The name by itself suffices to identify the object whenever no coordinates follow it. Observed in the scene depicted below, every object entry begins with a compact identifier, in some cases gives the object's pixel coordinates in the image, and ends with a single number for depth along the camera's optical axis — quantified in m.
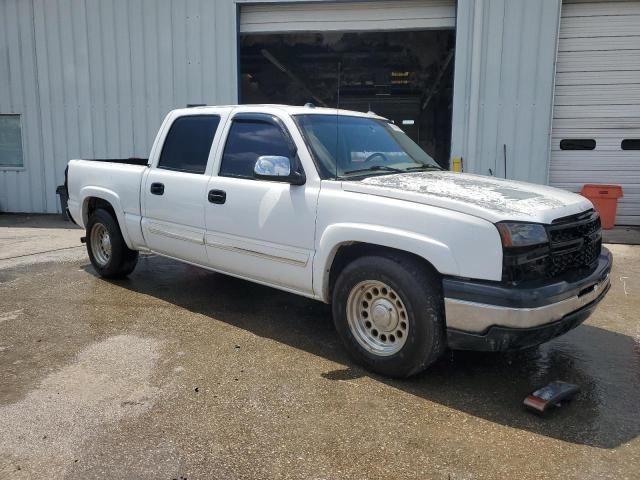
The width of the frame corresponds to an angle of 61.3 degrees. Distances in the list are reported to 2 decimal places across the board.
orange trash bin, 9.72
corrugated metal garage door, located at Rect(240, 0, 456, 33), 10.30
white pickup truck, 3.20
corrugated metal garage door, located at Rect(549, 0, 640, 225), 9.98
